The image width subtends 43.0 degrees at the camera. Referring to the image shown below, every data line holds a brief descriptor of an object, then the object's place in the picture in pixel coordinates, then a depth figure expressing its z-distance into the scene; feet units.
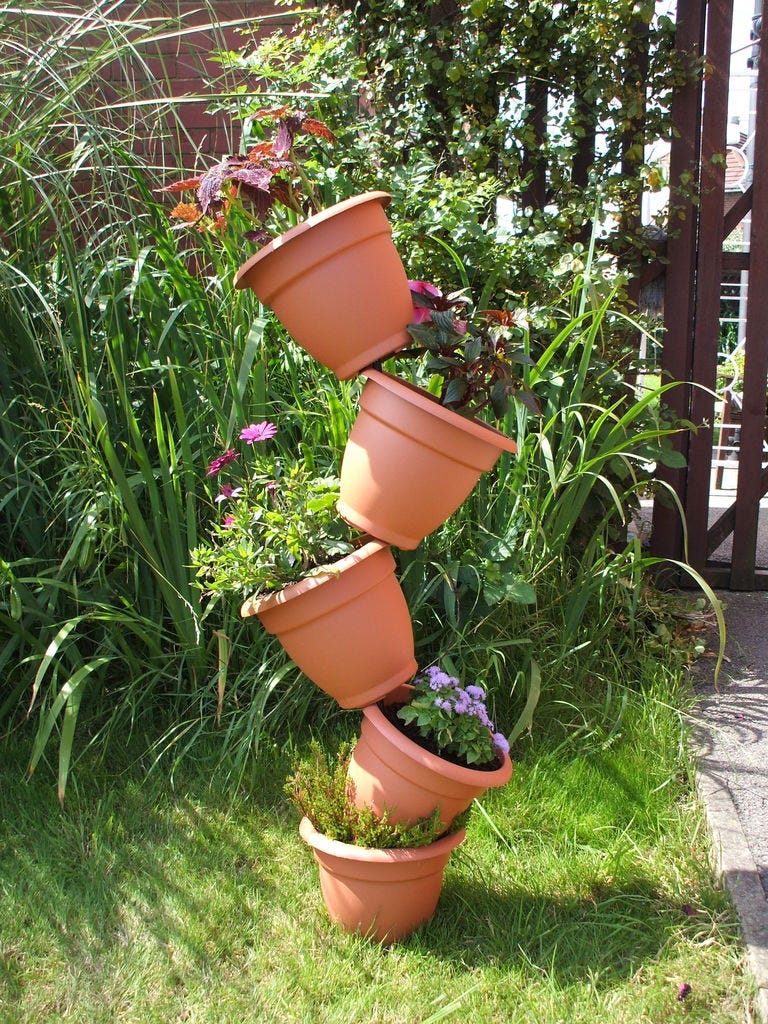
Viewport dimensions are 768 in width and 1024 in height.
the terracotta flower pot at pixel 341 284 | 5.71
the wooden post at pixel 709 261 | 10.93
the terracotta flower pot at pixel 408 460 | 5.77
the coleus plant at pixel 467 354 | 6.04
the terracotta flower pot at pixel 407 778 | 5.89
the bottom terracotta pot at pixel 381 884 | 5.91
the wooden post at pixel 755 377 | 11.23
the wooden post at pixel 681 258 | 10.89
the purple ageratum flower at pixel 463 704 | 6.04
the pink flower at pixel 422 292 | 6.19
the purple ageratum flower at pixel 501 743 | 6.27
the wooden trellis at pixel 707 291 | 10.98
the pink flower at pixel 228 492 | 6.64
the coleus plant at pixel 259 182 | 6.01
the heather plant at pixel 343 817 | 5.94
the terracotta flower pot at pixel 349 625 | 6.00
